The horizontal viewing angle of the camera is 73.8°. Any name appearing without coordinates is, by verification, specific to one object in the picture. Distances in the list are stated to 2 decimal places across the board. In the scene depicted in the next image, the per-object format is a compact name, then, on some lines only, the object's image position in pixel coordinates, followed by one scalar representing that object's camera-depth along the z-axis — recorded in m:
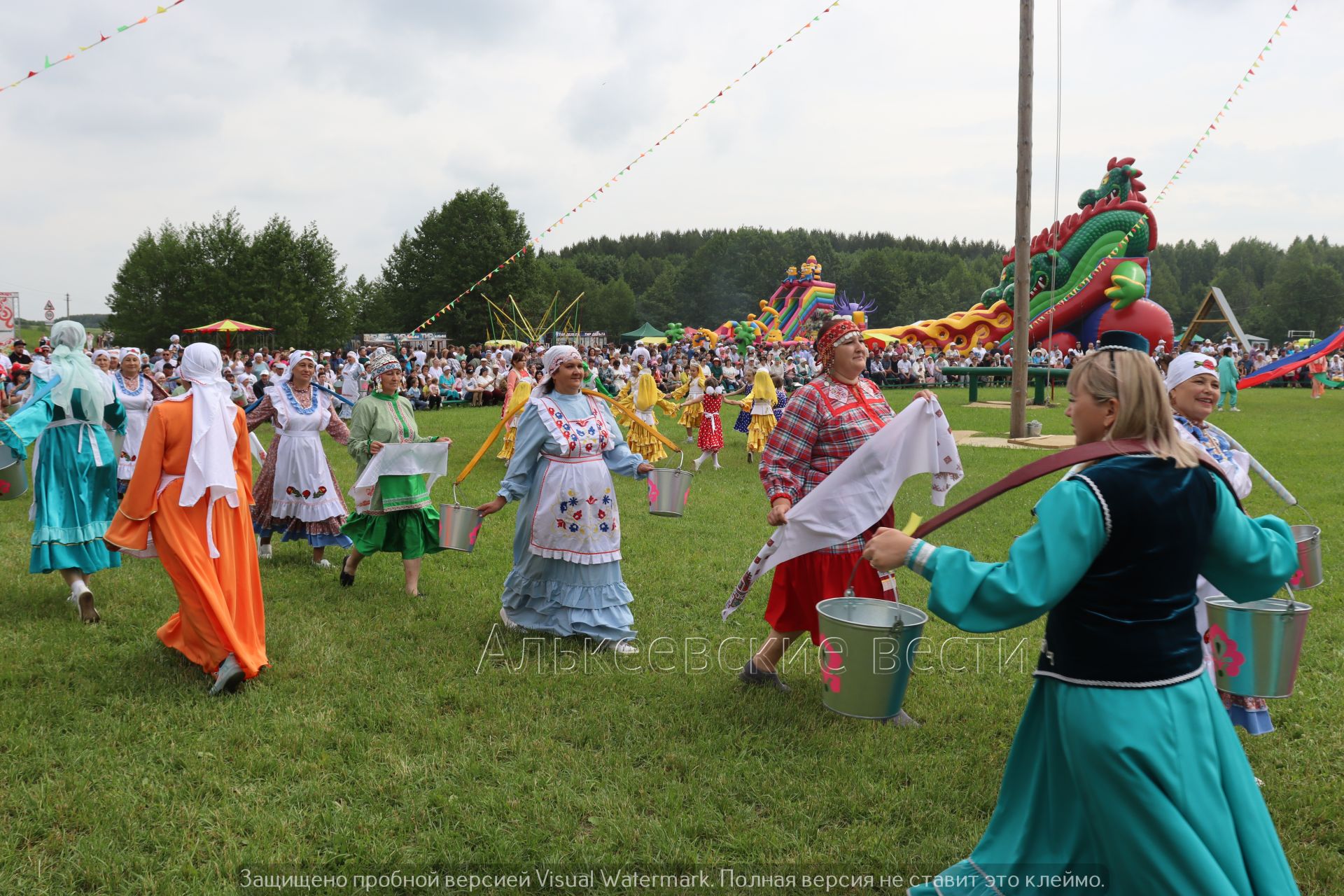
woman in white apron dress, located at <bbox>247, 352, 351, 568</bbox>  8.11
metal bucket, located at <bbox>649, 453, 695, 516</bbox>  5.47
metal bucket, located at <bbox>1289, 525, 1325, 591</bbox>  4.06
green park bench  23.19
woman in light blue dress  5.77
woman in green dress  7.15
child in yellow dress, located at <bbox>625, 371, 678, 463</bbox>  14.13
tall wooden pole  13.58
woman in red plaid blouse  4.76
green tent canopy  67.69
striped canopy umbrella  33.12
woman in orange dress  4.97
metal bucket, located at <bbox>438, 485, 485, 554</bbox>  5.59
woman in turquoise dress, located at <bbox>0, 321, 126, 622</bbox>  6.55
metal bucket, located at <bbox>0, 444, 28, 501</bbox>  5.90
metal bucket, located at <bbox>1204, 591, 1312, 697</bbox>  3.52
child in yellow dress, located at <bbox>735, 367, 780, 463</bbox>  14.69
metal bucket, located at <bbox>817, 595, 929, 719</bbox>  3.23
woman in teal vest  2.21
